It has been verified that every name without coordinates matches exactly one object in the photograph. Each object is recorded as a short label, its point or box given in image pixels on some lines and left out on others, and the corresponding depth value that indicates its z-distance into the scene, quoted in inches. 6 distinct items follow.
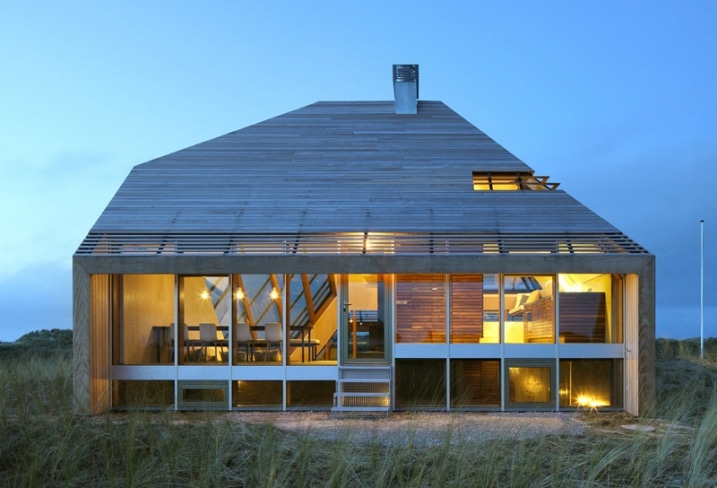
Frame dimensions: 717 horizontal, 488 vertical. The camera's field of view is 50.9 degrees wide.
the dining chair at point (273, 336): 497.7
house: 477.1
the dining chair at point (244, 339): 498.3
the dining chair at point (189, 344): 500.7
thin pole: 773.3
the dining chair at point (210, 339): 502.0
